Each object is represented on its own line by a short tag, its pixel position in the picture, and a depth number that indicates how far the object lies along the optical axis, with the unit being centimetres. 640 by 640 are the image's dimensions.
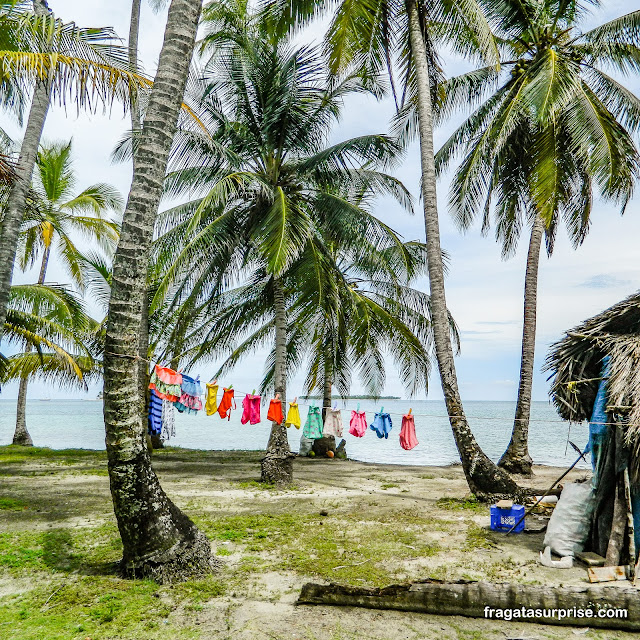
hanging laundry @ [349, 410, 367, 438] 1312
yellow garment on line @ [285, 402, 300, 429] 1211
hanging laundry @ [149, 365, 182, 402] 1130
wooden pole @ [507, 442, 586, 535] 748
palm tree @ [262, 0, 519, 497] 984
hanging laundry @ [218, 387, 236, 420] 1248
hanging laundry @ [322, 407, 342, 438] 1391
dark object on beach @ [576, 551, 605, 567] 604
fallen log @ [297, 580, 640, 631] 463
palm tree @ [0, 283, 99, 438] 1397
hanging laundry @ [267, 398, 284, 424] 1153
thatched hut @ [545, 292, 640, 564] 603
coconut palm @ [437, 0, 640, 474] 1048
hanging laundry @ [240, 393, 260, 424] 1288
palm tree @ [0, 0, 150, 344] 663
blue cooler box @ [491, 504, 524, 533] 755
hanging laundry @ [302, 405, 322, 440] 1316
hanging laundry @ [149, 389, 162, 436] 1642
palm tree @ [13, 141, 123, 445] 1855
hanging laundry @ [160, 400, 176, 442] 1852
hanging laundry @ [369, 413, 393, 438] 1251
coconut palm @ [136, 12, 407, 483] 1183
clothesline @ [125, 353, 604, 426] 544
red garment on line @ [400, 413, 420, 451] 1183
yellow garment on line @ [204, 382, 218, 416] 1264
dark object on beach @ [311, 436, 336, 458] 1855
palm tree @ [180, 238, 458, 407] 1306
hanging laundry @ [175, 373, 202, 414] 1243
